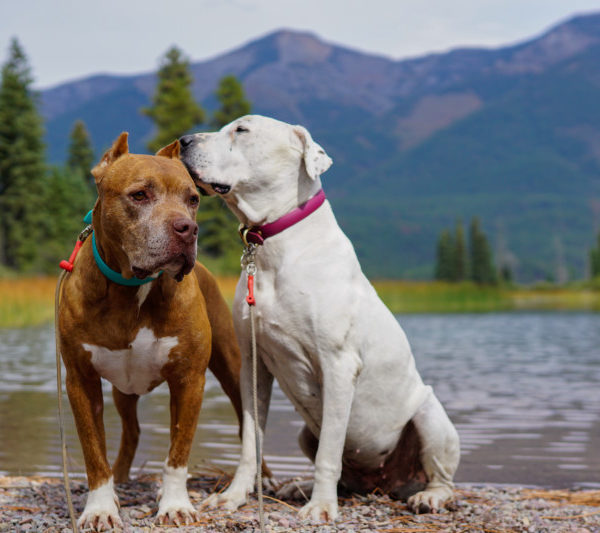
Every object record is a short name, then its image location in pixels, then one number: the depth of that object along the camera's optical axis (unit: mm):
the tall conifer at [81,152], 66000
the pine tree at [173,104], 45094
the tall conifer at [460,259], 90938
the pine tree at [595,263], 107475
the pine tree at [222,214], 44000
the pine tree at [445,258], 95000
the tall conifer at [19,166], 45000
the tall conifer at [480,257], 93750
